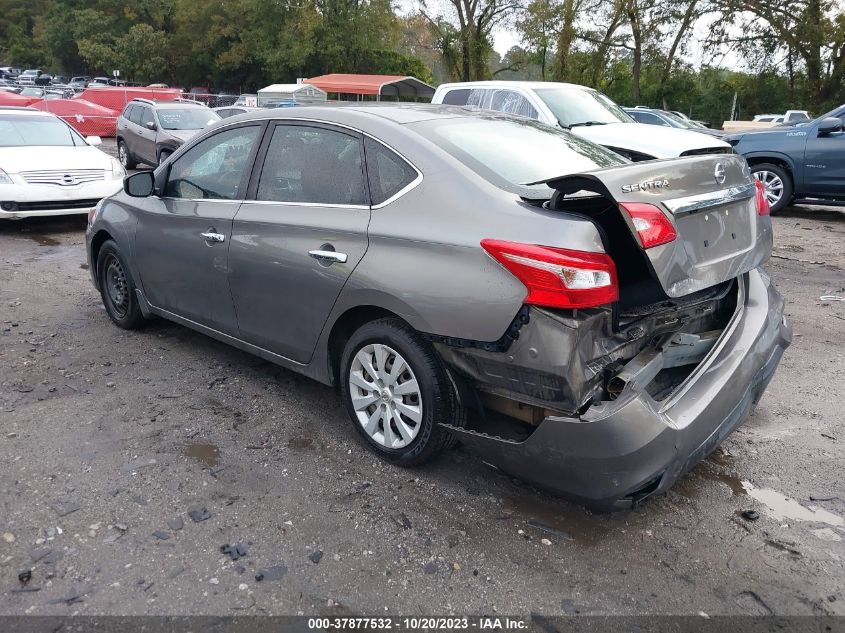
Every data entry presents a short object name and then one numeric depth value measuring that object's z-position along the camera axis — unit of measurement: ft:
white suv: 29.09
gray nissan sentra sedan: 8.77
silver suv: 50.14
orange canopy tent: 96.37
